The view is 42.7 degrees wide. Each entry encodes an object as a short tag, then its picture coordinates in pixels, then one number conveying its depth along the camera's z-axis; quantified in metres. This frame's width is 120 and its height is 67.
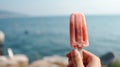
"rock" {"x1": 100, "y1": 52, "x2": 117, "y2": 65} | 1.71
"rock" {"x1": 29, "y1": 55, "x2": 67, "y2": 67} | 1.70
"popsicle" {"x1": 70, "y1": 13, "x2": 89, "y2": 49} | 0.32
